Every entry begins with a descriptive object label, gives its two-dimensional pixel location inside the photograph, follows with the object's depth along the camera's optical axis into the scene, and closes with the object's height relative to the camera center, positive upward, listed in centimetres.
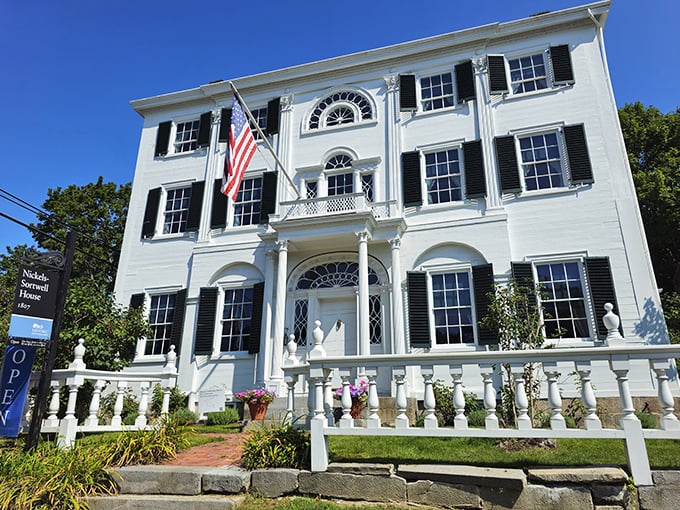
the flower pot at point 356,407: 910 -31
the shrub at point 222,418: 1115 -65
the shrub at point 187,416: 1117 -61
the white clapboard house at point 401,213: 1191 +521
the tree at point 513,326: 761 +115
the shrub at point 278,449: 501 -65
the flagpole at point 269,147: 1229 +682
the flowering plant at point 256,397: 1020 -13
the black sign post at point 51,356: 636 +52
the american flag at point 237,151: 1123 +601
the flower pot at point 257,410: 1022 -42
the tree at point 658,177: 1611 +763
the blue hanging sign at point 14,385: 660 +9
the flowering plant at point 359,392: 905 -2
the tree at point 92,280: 1105 +487
